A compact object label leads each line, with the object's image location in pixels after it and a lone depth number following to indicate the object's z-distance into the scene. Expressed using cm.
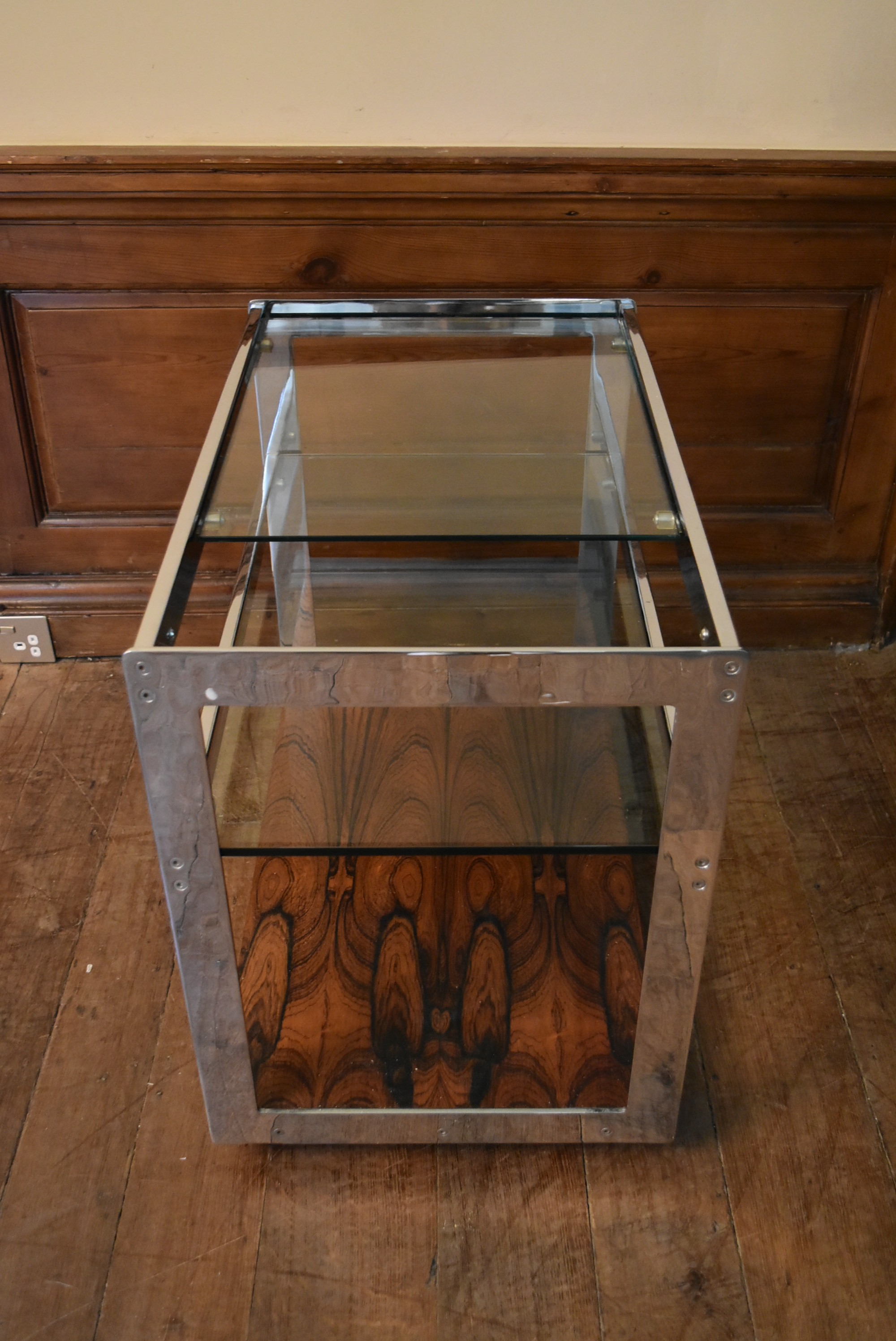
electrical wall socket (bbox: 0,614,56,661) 189
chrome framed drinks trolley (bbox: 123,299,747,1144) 89
